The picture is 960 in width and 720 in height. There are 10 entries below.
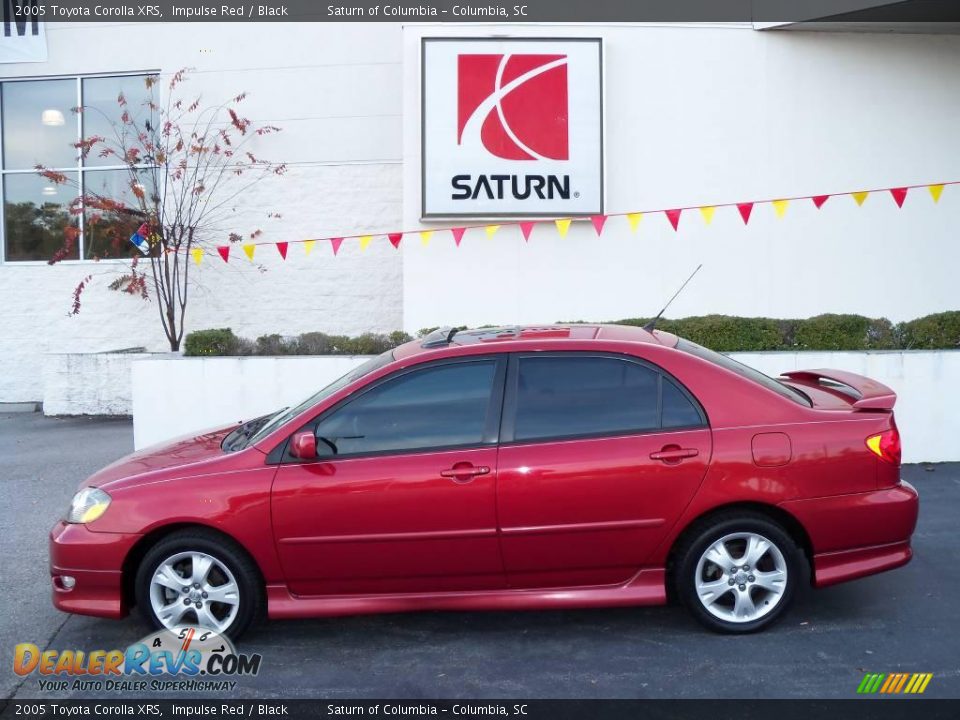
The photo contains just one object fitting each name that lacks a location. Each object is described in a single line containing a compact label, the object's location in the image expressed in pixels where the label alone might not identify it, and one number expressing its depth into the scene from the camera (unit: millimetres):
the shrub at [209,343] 9352
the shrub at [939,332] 8594
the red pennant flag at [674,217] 10312
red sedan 4672
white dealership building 10289
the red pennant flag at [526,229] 10398
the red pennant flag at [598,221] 10375
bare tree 12383
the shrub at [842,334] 8750
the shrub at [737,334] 8836
